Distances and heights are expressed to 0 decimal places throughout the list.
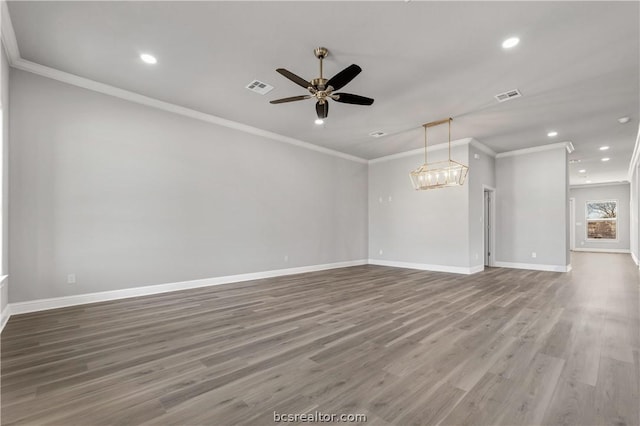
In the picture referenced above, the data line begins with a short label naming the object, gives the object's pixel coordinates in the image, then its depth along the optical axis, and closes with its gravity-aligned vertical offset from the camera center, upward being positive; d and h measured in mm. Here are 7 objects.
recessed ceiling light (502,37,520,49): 3094 +1819
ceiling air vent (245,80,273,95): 4141 +1807
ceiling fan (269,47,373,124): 3082 +1397
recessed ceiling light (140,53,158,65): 3506 +1865
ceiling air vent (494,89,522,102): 4320 +1765
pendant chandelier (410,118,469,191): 5461 +698
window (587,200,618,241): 12469 -346
